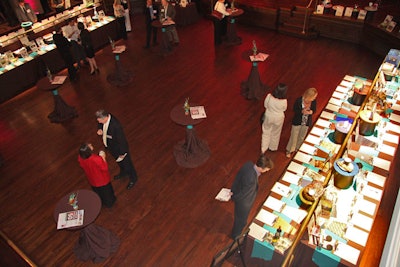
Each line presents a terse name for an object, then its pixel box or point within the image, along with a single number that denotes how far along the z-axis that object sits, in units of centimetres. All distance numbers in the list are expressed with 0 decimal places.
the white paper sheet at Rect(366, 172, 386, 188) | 438
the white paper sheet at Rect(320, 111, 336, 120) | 573
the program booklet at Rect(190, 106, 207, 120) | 580
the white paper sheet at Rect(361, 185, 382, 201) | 422
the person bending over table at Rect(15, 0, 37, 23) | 973
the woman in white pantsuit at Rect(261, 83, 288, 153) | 528
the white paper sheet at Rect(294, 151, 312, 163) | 494
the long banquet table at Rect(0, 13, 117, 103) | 811
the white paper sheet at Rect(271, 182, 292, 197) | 439
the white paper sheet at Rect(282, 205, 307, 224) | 407
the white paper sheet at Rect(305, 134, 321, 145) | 528
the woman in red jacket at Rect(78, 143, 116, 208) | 462
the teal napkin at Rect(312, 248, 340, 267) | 365
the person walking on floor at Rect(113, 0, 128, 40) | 1007
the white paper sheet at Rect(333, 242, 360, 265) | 361
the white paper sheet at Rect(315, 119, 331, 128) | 560
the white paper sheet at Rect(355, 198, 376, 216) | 406
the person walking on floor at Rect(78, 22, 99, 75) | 824
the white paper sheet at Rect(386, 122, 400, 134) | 528
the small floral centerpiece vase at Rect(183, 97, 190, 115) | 586
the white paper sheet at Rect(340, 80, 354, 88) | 653
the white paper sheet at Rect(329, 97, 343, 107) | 606
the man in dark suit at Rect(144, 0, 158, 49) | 975
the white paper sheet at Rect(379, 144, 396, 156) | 485
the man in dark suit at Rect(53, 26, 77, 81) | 816
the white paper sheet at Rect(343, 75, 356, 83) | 662
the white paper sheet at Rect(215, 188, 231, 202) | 425
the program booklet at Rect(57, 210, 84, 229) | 412
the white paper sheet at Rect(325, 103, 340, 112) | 592
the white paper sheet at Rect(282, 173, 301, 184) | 457
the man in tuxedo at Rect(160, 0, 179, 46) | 930
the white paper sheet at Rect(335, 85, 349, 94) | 643
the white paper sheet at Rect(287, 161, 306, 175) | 472
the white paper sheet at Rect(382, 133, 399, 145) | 507
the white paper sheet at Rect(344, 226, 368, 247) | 377
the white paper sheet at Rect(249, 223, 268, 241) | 395
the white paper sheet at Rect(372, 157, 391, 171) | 461
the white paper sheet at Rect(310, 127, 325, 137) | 545
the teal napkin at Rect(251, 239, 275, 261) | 386
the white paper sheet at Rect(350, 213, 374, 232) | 390
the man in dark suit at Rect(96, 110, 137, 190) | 504
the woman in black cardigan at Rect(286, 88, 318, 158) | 512
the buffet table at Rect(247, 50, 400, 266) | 379
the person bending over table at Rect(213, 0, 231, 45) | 932
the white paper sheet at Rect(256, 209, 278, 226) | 409
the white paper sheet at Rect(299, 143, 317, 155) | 509
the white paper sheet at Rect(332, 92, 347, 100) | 628
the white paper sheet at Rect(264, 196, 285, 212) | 422
